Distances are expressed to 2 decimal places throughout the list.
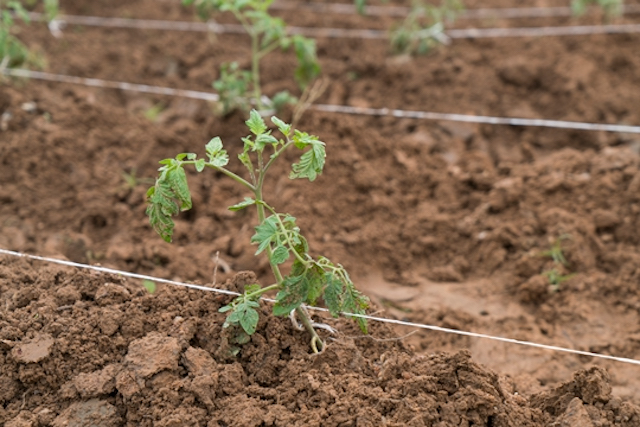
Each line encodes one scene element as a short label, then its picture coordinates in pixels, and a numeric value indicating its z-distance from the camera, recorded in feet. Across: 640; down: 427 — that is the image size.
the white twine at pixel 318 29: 17.15
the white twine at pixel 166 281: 8.34
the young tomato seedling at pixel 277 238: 7.00
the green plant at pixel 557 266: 10.59
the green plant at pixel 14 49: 13.25
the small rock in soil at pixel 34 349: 7.61
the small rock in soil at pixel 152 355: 7.47
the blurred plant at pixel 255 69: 12.32
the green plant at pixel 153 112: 14.60
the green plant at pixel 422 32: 16.24
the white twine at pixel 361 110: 13.83
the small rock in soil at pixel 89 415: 7.25
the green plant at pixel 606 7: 16.43
